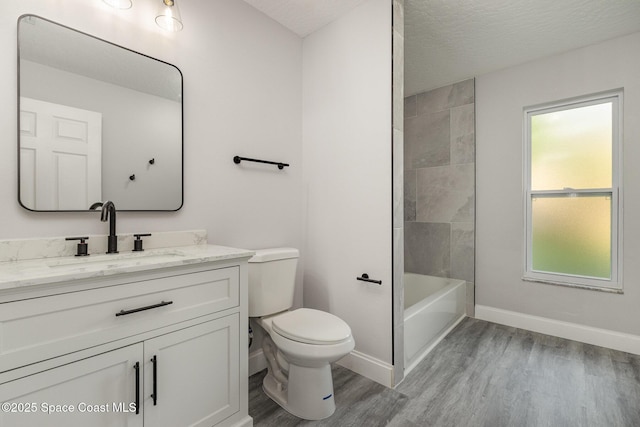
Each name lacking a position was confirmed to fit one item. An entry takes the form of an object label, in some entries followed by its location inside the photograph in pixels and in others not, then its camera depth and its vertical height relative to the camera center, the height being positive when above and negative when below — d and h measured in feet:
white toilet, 4.96 -2.19
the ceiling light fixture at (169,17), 5.09 +3.39
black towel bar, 6.31 +1.16
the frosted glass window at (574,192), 8.09 +0.67
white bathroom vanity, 2.94 -1.54
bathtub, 6.95 -2.80
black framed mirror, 4.15 +1.39
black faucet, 4.46 -0.27
